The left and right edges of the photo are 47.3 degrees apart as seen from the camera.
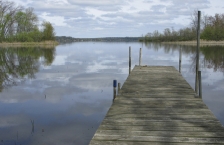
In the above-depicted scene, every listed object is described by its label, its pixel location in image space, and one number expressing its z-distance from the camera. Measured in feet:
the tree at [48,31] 260.01
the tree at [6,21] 232.94
